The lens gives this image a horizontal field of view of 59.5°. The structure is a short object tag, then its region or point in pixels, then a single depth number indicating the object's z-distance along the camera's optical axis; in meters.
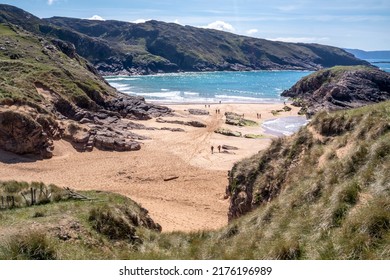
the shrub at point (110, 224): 10.22
